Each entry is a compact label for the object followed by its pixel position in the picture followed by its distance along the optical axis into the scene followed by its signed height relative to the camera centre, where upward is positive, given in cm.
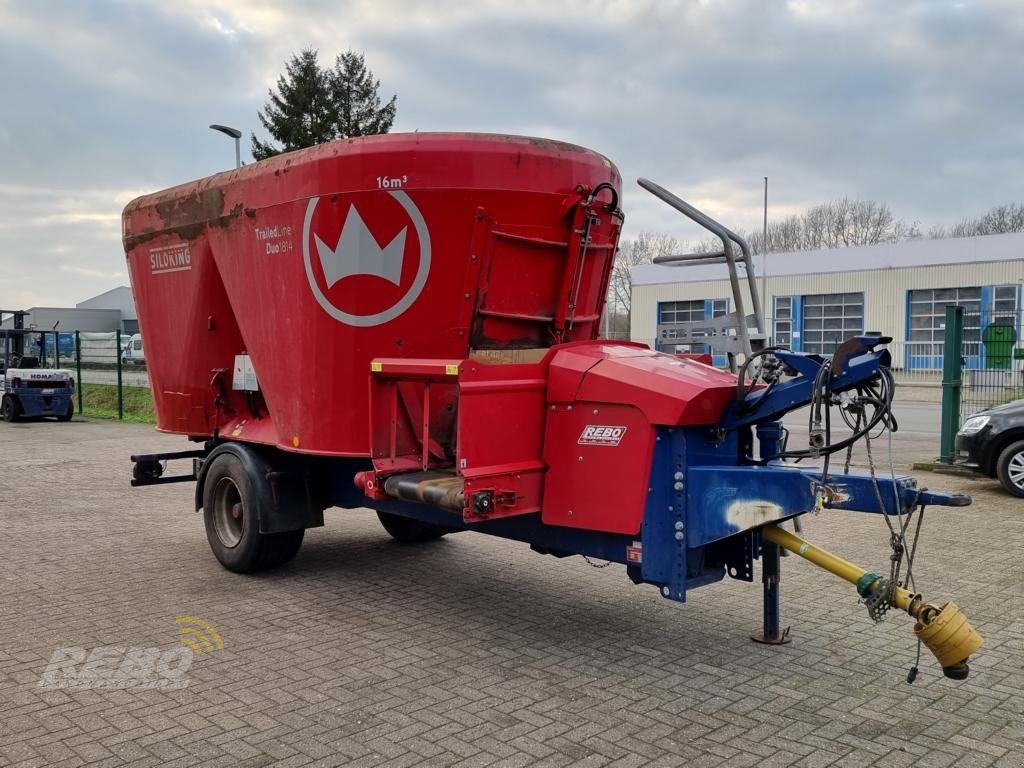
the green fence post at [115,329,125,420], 2248 -156
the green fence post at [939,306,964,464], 1190 -44
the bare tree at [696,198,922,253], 7125 +880
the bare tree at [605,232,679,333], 7594 +566
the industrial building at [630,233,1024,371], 3578 +229
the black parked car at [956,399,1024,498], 1004 -112
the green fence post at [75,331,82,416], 2412 -55
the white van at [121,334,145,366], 2282 -41
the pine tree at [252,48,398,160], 3512 +897
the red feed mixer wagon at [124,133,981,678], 450 -23
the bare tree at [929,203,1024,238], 6656 +885
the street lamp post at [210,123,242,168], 2225 +497
